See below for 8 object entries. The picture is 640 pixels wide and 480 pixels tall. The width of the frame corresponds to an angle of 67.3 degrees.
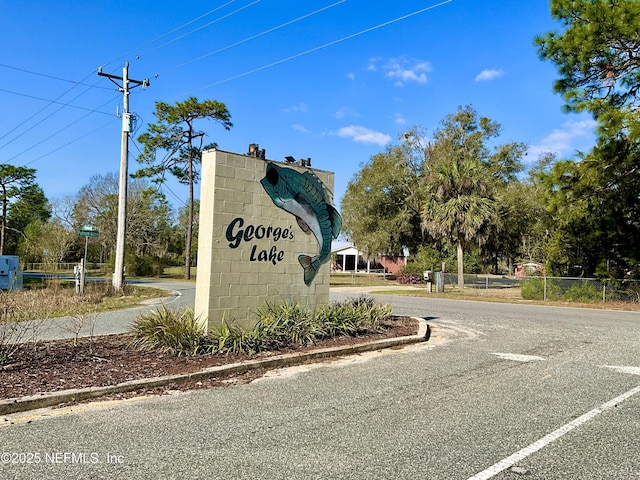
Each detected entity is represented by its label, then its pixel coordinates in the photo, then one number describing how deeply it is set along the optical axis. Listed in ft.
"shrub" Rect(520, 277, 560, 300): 71.82
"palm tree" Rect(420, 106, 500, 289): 102.32
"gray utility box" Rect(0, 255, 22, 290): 62.80
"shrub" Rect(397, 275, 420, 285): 124.06
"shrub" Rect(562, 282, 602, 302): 67.36
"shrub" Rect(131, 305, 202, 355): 23.73
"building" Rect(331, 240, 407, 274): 202.87
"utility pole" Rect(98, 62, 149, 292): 65.16
